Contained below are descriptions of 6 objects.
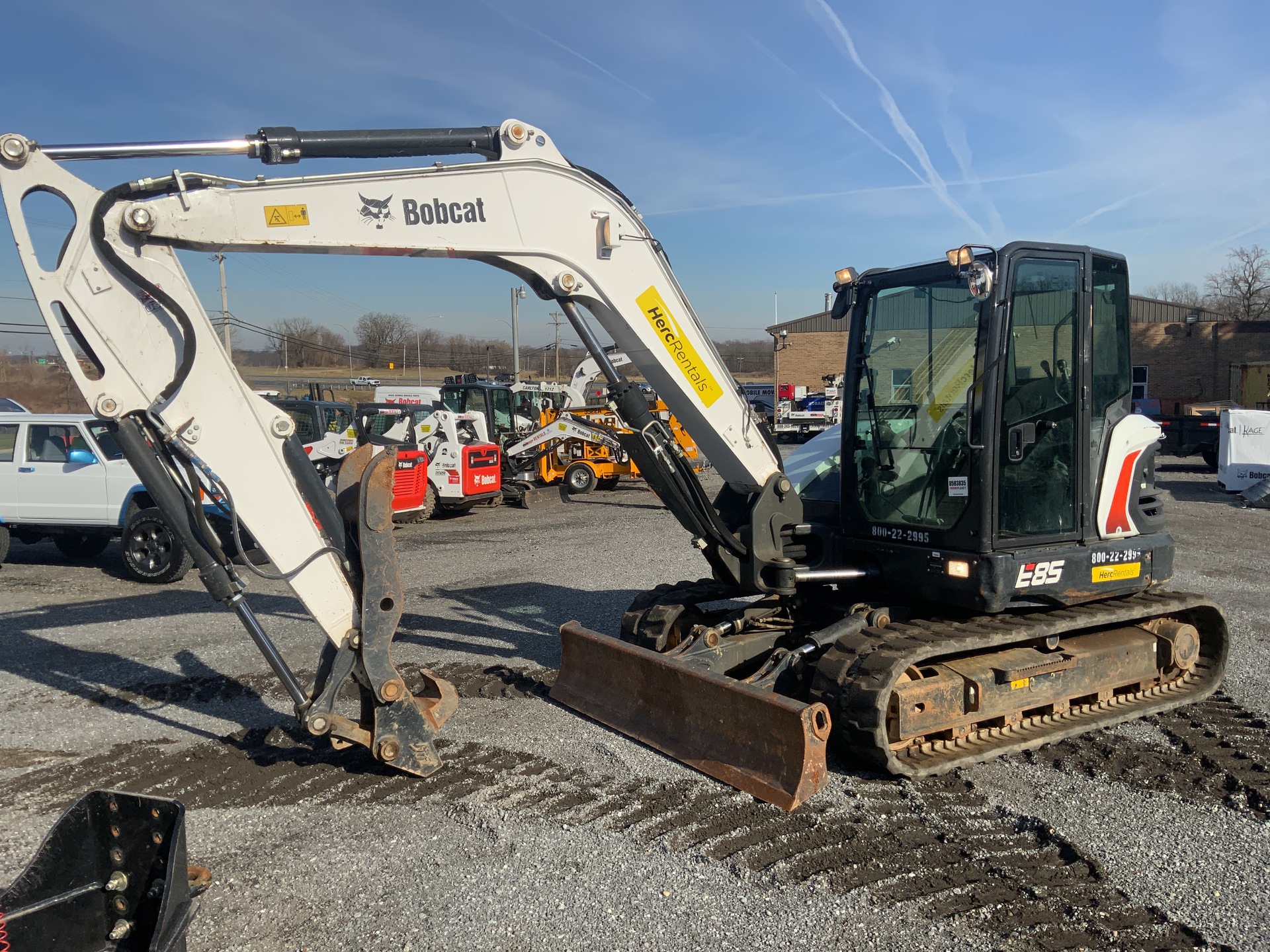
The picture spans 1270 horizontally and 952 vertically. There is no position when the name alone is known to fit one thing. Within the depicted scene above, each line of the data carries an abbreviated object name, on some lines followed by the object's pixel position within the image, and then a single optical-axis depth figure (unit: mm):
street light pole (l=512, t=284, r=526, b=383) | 46469
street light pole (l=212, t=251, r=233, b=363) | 37812
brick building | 39219
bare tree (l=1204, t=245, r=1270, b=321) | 53438
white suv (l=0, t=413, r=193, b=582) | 10648
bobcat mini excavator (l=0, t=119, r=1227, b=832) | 4461
